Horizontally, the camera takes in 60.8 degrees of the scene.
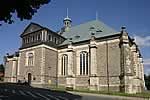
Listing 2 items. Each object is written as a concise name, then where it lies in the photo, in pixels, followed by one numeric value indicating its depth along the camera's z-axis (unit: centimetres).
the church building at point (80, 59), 2201
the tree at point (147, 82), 4691
